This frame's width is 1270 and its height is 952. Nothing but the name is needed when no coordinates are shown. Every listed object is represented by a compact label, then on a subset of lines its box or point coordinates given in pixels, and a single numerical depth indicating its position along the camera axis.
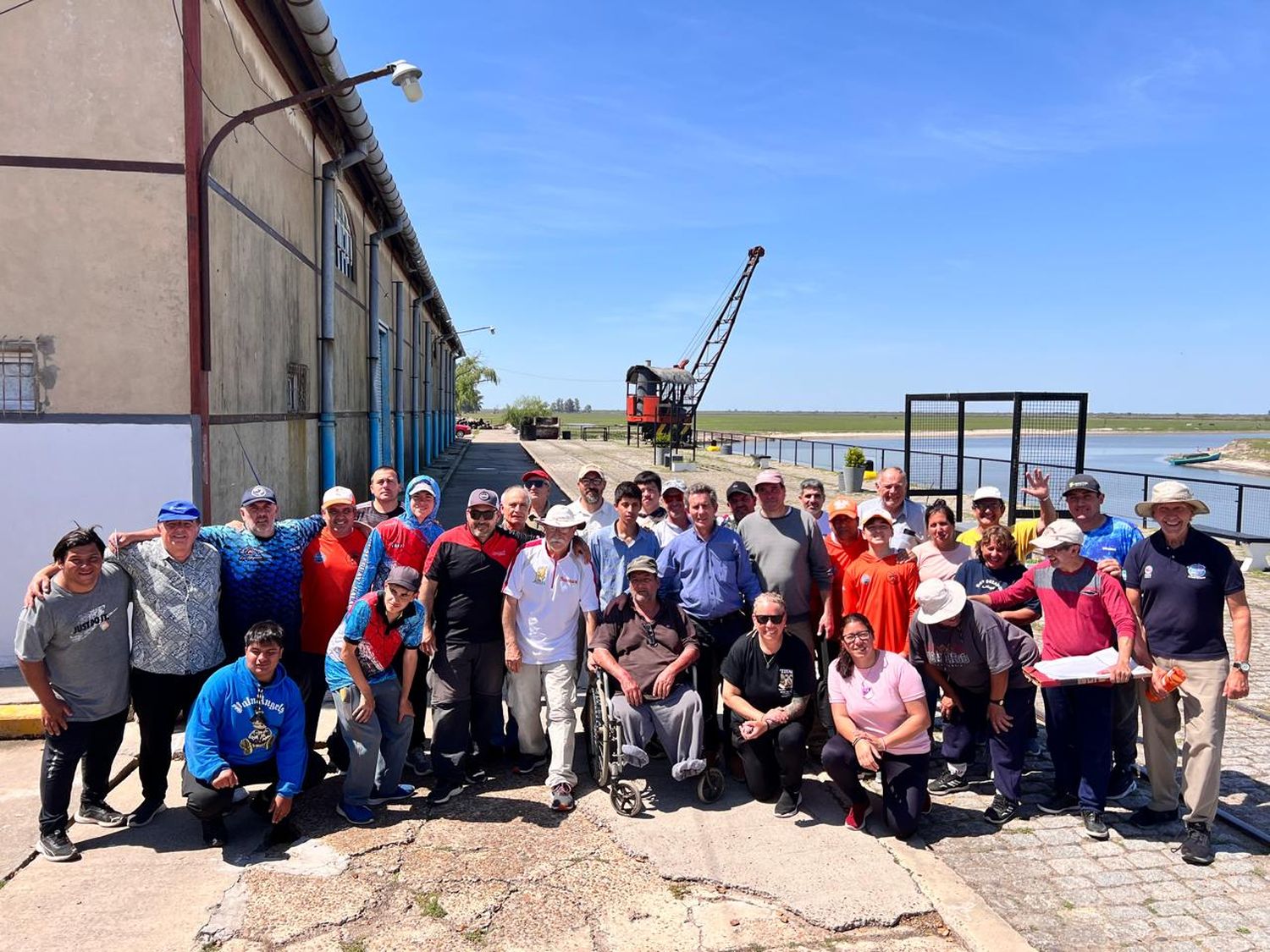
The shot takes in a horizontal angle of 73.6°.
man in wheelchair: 4.89
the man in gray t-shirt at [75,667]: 4.12
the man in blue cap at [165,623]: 4.49
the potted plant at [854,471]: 22.44
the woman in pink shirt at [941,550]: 5.28
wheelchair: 4.72
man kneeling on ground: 4.21
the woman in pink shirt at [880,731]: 4.47
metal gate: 10.20
